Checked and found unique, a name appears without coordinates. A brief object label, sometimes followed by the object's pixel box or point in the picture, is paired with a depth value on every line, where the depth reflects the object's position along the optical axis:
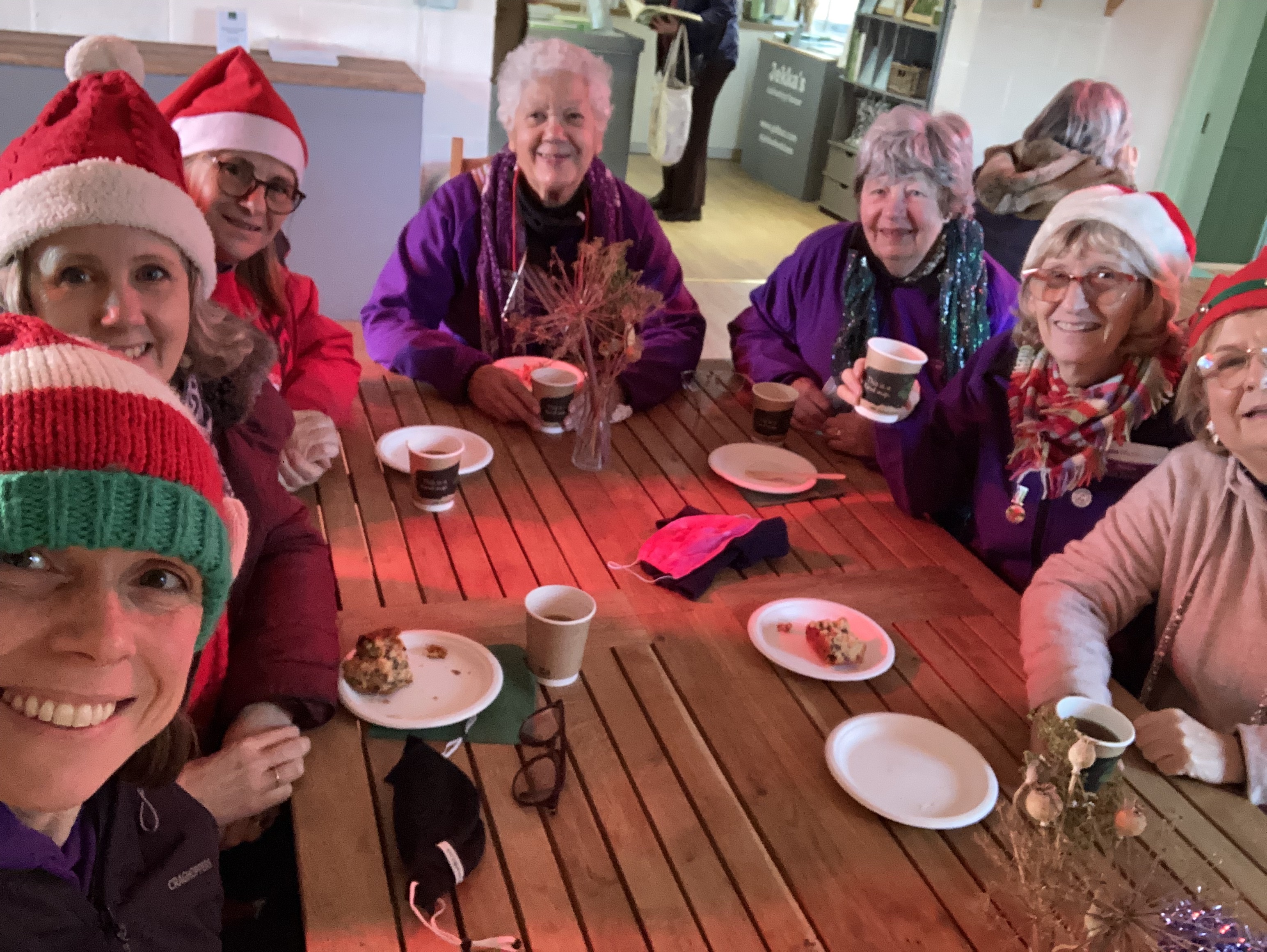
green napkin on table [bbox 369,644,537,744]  1.29
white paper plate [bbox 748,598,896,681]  1.47
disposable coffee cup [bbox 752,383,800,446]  2.18
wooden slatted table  1.08
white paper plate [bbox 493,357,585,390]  2.34
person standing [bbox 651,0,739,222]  6.01
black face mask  1.05
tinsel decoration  0.86
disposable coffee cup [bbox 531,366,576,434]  2.11
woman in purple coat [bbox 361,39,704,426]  2.44
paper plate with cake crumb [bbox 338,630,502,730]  1.30
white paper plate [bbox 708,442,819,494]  2.00
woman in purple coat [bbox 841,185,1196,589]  1.78
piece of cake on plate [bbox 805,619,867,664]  1.48
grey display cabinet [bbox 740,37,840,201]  7.17
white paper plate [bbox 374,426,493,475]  1.95
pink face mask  1.67
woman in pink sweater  1.37
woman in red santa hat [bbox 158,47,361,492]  1.92
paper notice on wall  3.64
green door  6.15
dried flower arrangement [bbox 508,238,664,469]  1.86
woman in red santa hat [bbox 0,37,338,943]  1.27
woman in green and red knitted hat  0.70
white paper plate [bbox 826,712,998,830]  1.24
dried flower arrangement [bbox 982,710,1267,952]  0.87
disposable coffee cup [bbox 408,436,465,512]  1.77
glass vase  1.98
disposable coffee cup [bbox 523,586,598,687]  1.36
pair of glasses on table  1.21
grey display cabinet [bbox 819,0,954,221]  6.56
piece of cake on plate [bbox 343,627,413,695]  1.33
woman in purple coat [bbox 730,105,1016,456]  2.43
